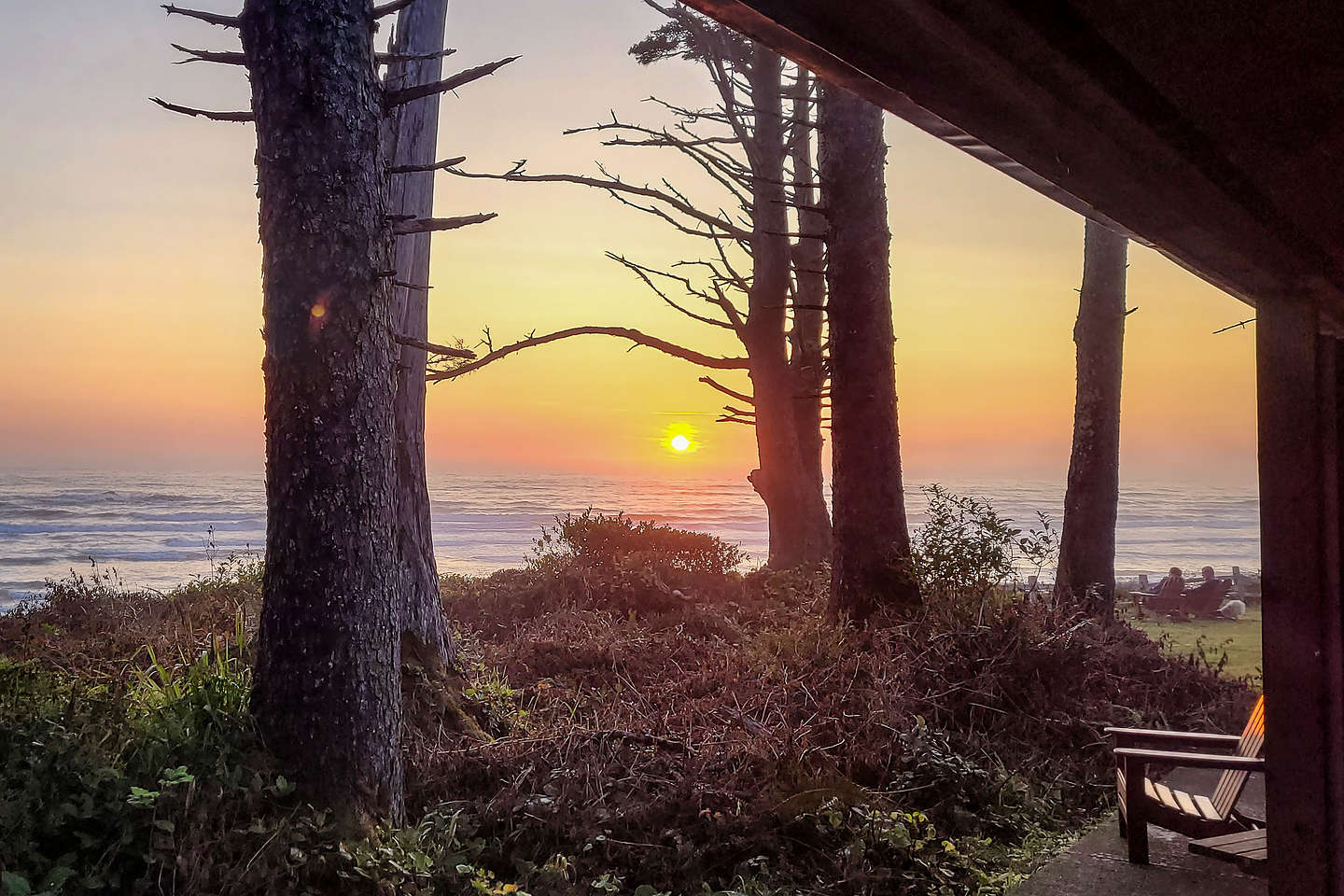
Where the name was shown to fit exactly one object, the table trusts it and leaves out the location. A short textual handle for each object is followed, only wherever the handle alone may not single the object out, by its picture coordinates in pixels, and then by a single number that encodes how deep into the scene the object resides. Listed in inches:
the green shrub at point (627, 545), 543.5
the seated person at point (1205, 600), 812.6
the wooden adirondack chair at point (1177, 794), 214.8
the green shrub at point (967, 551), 355.3
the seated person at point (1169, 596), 821.9
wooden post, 117.6
